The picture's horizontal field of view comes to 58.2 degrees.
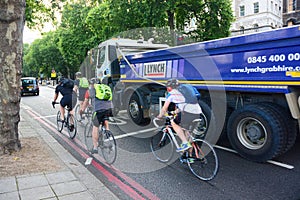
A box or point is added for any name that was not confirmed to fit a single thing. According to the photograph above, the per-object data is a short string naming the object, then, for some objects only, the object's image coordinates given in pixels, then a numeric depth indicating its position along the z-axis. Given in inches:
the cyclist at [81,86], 352.2
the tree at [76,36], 1125.8
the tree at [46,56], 1824.6
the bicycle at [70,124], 288.1
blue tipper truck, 181.5
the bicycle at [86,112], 323.1
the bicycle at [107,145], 206.8
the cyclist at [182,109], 182.7
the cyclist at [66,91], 286.8
